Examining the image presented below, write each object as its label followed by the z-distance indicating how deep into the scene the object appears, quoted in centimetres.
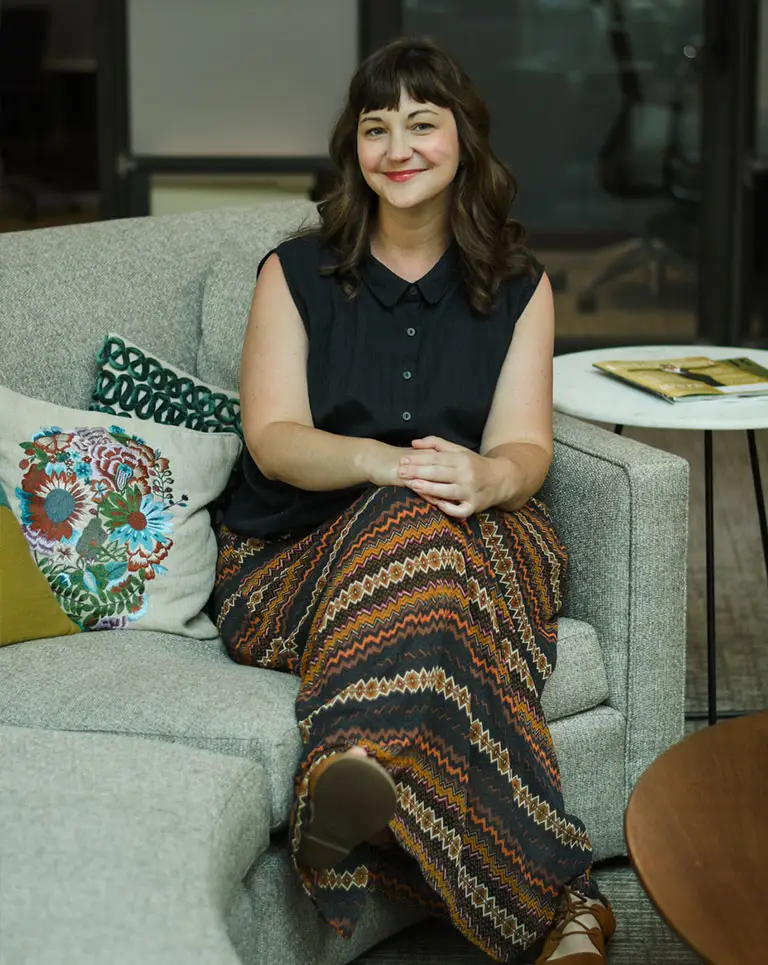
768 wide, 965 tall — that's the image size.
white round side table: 361
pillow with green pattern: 371
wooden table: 278
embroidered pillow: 355
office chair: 727
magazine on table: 373
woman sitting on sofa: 324
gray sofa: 296
